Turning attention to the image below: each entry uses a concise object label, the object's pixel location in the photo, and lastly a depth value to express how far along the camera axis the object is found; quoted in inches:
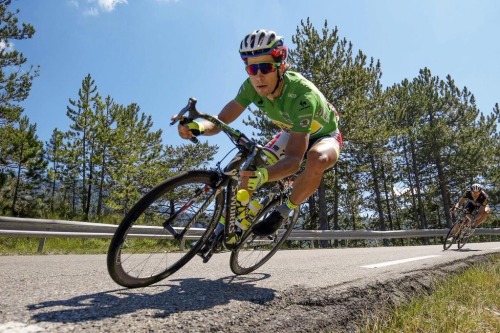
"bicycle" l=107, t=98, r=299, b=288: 107.9
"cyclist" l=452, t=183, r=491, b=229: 428.8
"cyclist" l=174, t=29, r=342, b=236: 119.3
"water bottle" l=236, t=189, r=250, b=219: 119.8
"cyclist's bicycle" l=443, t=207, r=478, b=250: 427.8
